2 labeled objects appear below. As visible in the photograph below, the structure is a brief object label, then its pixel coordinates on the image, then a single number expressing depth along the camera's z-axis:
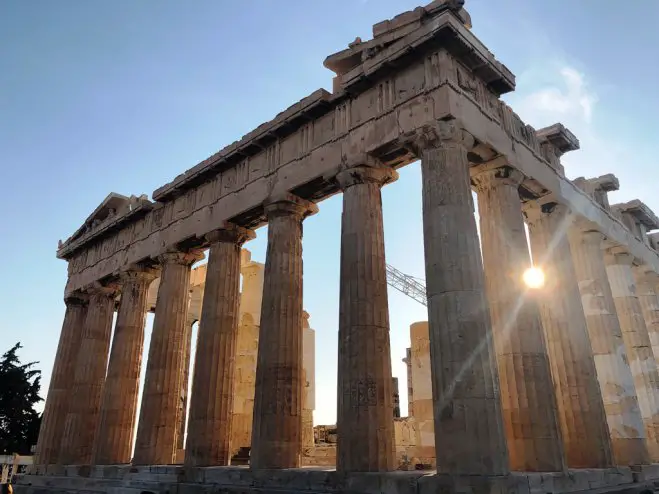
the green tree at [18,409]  44.50
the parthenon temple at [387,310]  12.90
